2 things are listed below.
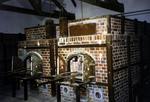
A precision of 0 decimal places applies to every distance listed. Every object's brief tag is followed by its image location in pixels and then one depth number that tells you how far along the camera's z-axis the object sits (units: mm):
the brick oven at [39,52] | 3529
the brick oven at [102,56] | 2848
